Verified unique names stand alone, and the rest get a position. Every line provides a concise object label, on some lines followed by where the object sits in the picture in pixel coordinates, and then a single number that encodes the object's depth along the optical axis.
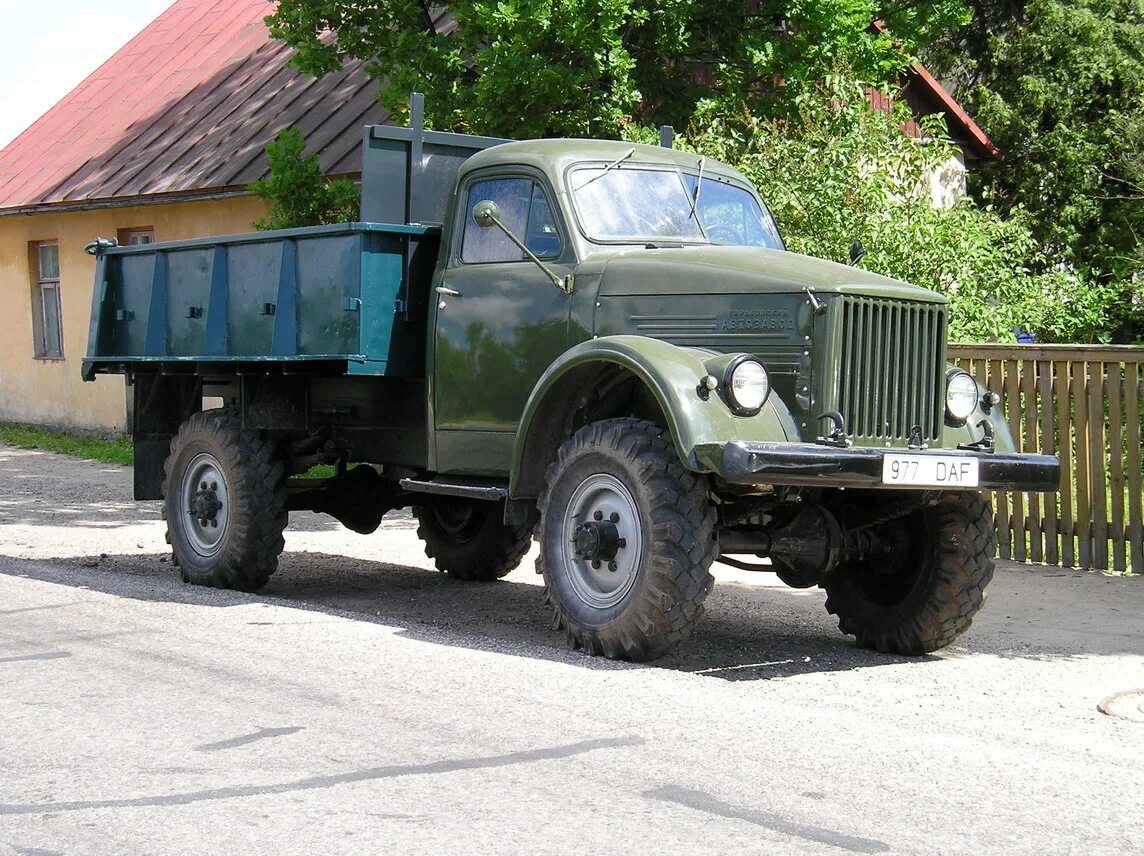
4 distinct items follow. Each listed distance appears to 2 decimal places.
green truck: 7.48
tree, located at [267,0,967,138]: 13.68
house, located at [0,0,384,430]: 21.55
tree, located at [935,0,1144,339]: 22.56
